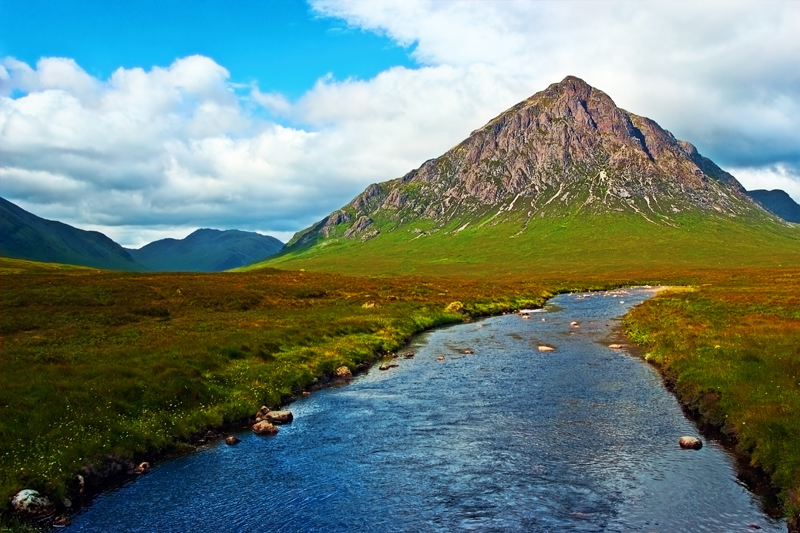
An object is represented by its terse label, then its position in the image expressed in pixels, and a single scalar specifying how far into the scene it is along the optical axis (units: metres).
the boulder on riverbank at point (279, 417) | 31.27
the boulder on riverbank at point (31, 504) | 18.70
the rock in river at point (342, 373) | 43.84
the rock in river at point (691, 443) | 25.53
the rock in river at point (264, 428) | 29.27
